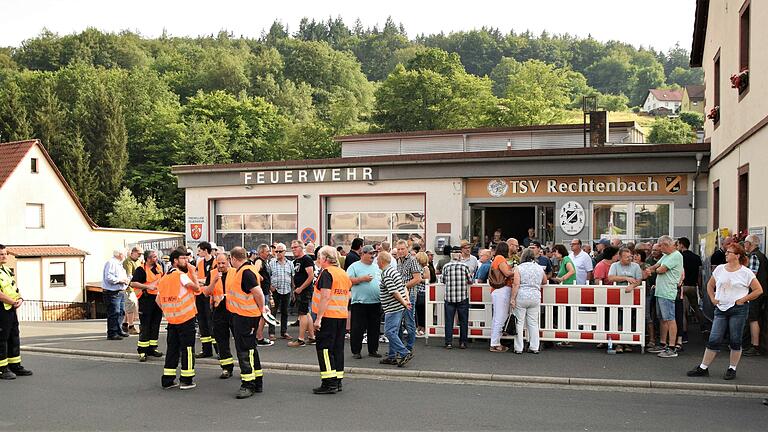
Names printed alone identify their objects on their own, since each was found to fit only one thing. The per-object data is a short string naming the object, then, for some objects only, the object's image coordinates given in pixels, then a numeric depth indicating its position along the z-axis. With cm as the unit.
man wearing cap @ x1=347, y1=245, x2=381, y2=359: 1259
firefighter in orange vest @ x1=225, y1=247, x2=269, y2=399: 985
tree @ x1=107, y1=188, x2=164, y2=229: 6212
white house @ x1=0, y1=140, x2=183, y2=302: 4075
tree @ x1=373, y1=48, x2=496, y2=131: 6688
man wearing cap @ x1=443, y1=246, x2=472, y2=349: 1333
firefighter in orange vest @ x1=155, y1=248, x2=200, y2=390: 1046
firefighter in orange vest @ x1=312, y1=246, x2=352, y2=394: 996
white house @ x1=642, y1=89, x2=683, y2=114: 13638
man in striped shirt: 1202
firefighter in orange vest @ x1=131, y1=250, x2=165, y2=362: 1309
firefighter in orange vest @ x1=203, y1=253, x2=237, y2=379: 1105
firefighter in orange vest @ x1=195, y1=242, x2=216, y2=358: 1294
